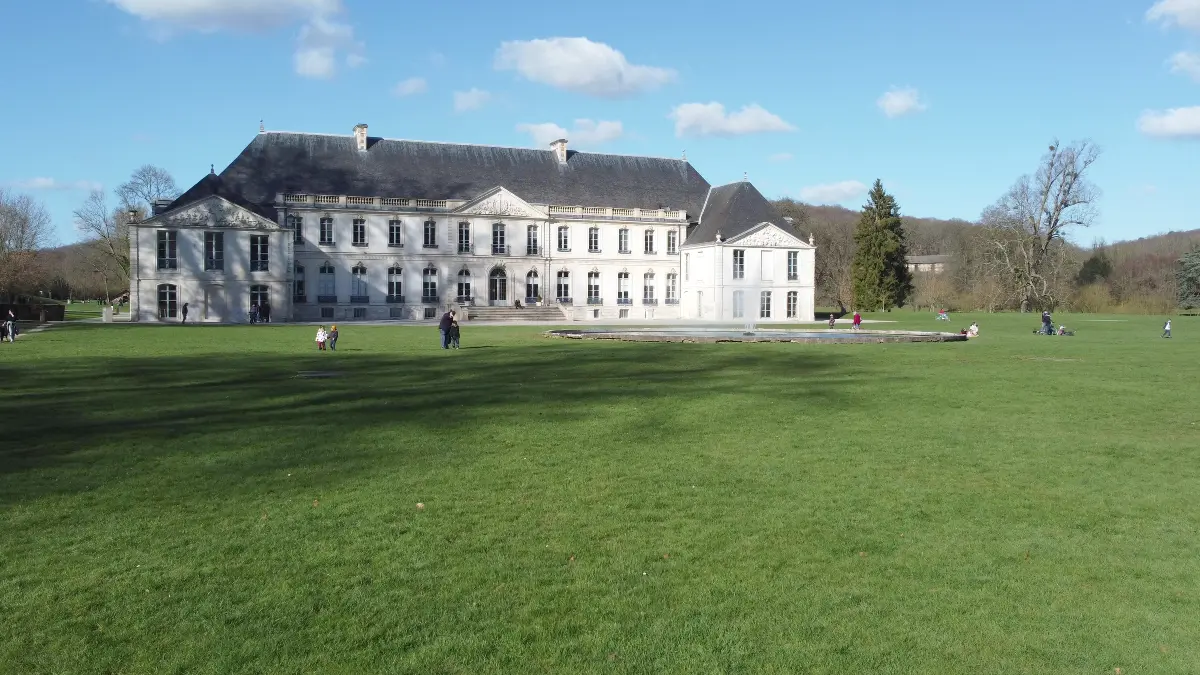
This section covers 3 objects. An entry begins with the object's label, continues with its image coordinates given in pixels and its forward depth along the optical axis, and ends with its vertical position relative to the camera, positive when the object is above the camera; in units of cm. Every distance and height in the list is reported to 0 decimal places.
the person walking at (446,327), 2686 -41
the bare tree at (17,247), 4747 +467
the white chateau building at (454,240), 4900 +417
